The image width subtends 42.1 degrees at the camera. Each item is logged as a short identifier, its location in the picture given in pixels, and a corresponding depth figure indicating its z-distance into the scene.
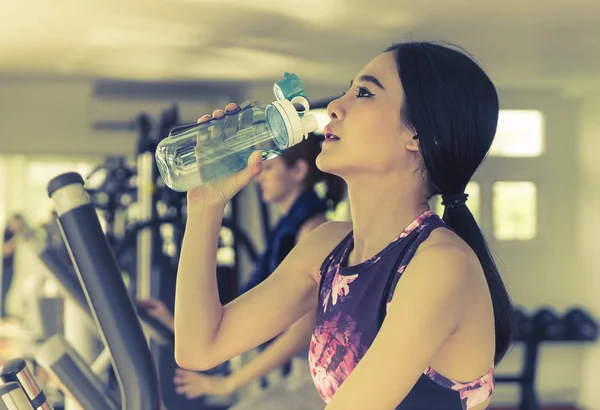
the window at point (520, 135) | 5.70
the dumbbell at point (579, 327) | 5.18
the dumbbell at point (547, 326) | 5.08
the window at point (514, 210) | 5.65
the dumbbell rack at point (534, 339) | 4.78
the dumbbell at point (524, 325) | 5.00
